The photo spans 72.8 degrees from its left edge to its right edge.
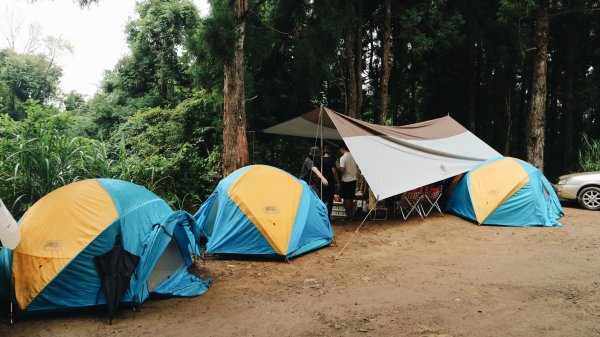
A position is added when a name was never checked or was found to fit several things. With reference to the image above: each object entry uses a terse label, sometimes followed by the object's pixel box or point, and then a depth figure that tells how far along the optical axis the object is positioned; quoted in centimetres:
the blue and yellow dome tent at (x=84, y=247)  350
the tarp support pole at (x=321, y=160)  718
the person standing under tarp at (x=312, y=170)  729
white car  847
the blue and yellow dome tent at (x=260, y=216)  519
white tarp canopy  686
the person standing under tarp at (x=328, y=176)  759
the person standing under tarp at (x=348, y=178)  782
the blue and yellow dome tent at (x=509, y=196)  698
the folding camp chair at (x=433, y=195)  785
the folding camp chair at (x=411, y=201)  775
